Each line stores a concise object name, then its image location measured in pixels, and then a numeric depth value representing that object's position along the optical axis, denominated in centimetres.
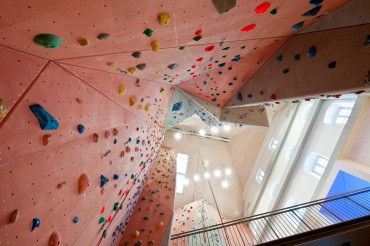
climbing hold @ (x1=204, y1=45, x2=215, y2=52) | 214
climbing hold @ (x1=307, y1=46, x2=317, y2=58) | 242
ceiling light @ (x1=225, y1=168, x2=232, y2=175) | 1017
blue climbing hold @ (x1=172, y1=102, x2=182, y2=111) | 435
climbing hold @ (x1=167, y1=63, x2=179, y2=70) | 235
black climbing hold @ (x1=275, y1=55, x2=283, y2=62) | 292
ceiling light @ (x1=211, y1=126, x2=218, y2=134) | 1032
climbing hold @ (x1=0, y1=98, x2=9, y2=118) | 97
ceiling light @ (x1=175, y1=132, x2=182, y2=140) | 1081
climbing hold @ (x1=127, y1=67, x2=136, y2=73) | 196
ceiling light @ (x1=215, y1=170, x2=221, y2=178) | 1010
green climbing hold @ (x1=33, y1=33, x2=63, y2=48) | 103
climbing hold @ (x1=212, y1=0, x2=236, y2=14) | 134
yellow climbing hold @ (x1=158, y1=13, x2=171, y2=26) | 128
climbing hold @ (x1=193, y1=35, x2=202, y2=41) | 177
